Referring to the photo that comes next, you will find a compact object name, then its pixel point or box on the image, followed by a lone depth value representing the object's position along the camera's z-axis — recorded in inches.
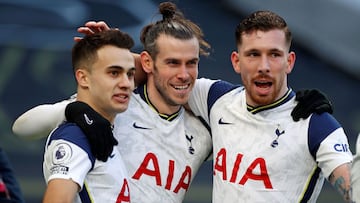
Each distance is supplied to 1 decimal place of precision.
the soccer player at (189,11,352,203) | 334.9
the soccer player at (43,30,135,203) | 311.6
